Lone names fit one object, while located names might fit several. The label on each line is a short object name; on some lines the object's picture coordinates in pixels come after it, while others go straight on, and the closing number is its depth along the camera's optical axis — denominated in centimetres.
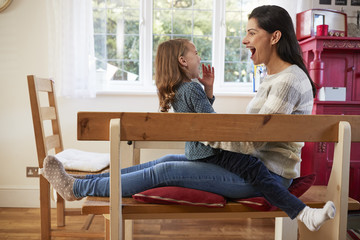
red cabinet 270
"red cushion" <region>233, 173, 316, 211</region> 128
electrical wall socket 312
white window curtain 295
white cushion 220
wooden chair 213
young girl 119
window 323
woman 130
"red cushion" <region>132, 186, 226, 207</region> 126
